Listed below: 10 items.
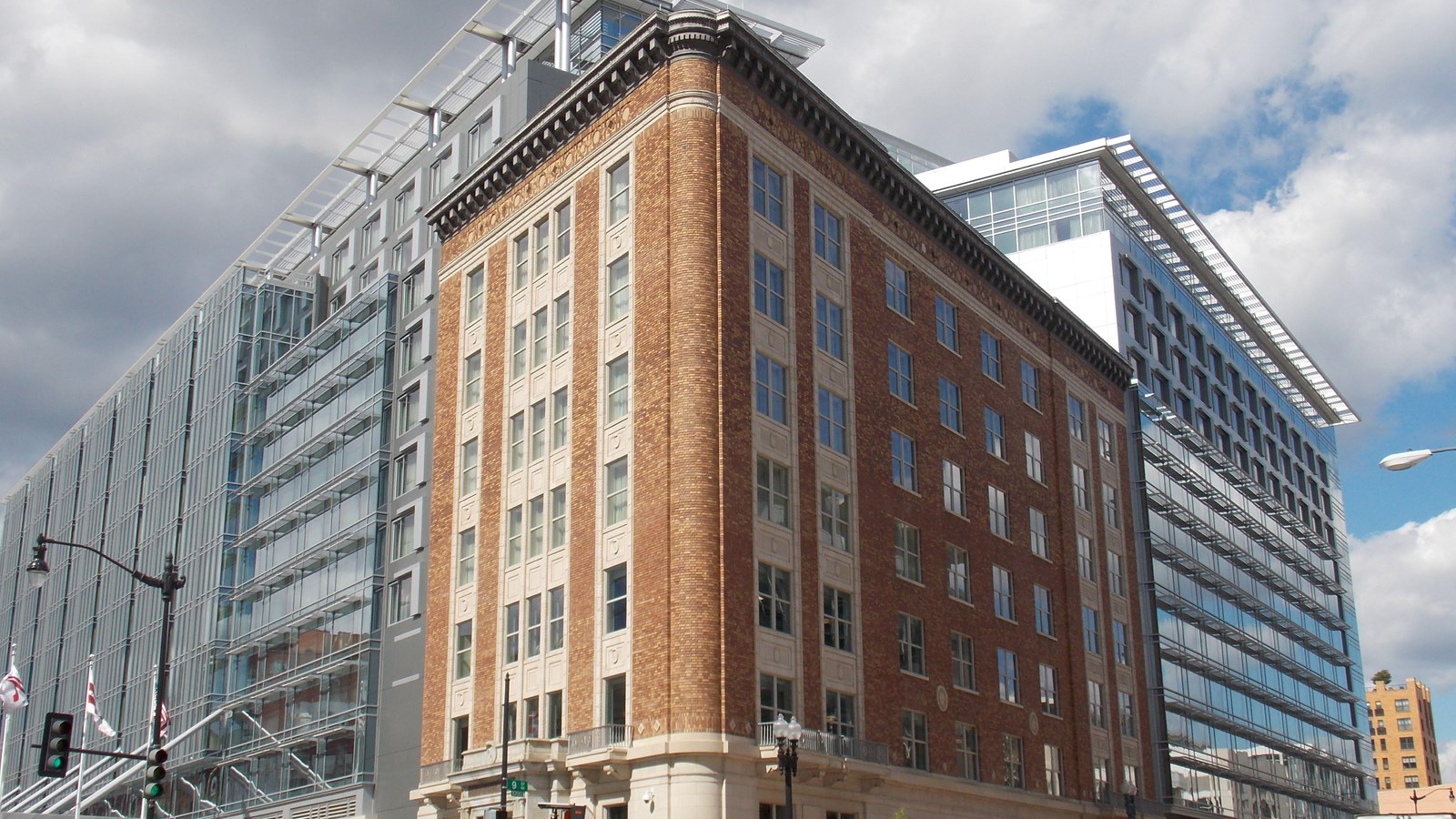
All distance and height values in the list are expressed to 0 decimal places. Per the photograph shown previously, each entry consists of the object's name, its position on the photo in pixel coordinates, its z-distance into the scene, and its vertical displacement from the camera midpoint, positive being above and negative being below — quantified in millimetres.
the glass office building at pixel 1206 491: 72938 +20439
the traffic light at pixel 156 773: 31953 +2026
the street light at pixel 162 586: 33656 +6335
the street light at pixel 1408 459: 24177 +6355
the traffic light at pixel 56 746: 31125 +2560
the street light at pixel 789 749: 33438 +2523
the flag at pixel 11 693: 42969 +5049
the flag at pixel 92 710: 47281 +5029
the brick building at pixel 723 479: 39969 +11666
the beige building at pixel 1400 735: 190625 +14985
